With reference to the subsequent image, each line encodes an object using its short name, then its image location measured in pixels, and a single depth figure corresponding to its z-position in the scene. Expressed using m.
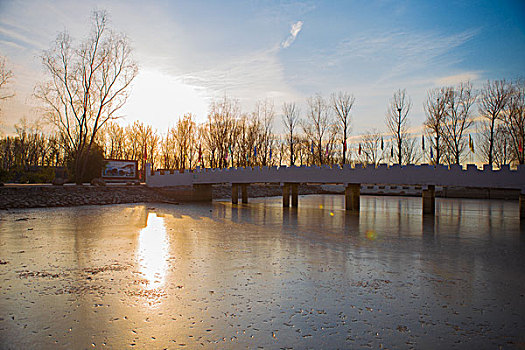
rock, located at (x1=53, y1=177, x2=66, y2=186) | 34.47
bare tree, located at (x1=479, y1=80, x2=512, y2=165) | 35.51
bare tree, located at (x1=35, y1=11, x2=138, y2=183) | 36.53
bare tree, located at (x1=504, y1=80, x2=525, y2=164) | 35.67
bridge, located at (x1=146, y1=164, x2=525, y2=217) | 21.61
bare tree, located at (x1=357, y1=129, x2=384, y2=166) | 65.44
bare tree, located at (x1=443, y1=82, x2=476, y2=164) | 39.97
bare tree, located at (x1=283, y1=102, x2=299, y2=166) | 55.59
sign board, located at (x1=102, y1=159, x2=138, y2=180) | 42.03
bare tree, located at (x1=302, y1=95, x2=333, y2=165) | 52.50
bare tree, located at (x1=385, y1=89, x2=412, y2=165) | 42.59
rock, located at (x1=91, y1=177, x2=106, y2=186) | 37.70
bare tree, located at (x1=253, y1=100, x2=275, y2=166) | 57.44
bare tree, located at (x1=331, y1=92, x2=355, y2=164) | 47.00
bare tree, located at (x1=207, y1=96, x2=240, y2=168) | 56.47
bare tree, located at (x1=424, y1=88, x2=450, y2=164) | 40.16
